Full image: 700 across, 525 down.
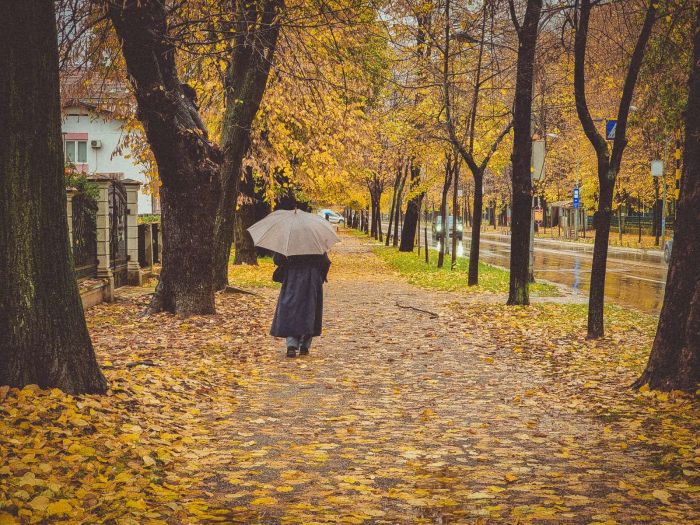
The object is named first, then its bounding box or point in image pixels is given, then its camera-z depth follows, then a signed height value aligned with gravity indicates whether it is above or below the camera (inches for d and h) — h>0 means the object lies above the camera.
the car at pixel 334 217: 4248.3 -26.2
